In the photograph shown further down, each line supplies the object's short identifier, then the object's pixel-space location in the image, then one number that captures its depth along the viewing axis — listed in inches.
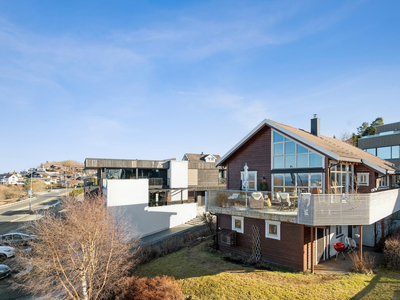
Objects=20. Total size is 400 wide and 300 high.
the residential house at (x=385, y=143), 1059.3
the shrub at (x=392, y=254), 465.1
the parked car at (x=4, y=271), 599.6
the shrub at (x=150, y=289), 405.4
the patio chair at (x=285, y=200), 488.7
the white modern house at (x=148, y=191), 884.0
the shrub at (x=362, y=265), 451.5
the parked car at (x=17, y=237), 812.0
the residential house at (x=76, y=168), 5143.7
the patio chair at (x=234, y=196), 557.1
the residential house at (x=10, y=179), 3940.5
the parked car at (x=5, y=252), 718.5
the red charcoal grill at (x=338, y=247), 526.7
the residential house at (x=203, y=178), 1244.7
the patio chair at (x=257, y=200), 516.4
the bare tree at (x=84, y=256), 446.9
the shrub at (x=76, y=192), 2019.8
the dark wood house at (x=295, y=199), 435.5
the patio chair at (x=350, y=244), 564.4
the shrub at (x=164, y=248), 631.2
